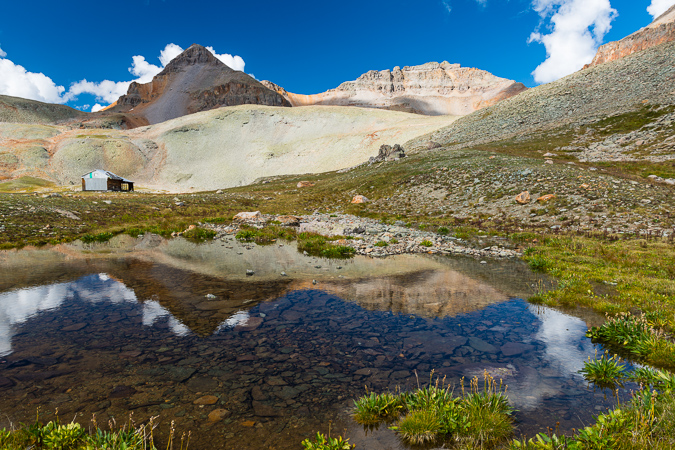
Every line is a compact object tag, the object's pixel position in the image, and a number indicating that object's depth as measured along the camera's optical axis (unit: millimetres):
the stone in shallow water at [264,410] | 5352
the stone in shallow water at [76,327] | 8383
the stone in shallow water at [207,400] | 5566
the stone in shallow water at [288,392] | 5863
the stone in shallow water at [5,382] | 5805
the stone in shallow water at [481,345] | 7773
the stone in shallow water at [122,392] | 5641
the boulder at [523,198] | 33362
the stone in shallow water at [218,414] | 5188
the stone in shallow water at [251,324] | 8680
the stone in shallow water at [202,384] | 5969
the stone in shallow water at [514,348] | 7637
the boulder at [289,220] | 31812
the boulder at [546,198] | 32062
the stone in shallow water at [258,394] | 5773
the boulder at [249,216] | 34347
